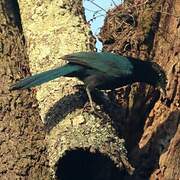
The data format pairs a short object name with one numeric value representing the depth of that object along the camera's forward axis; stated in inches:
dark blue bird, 243.6
